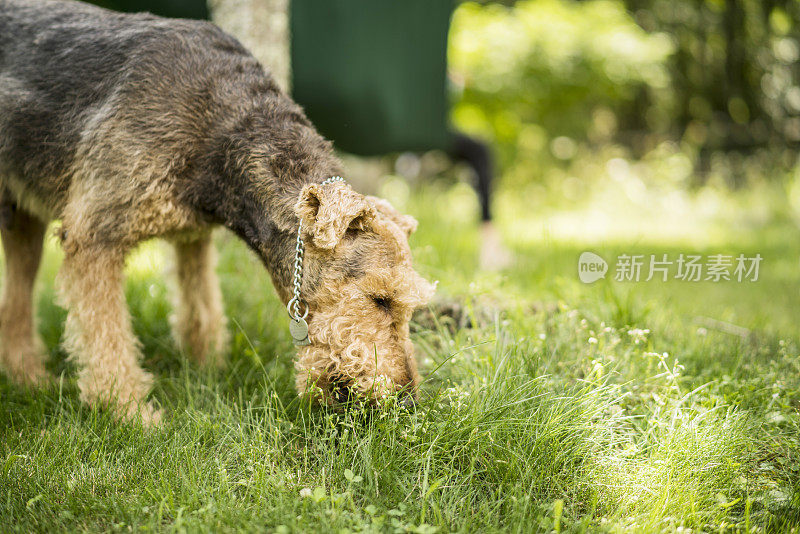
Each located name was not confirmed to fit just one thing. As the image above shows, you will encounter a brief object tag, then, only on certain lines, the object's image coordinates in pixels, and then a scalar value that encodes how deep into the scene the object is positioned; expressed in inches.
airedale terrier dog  99.0
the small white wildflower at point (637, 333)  109.9
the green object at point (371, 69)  168.1
